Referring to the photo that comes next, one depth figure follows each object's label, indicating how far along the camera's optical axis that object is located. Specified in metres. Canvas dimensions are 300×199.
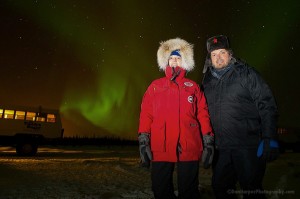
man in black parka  2.09
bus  10.16
